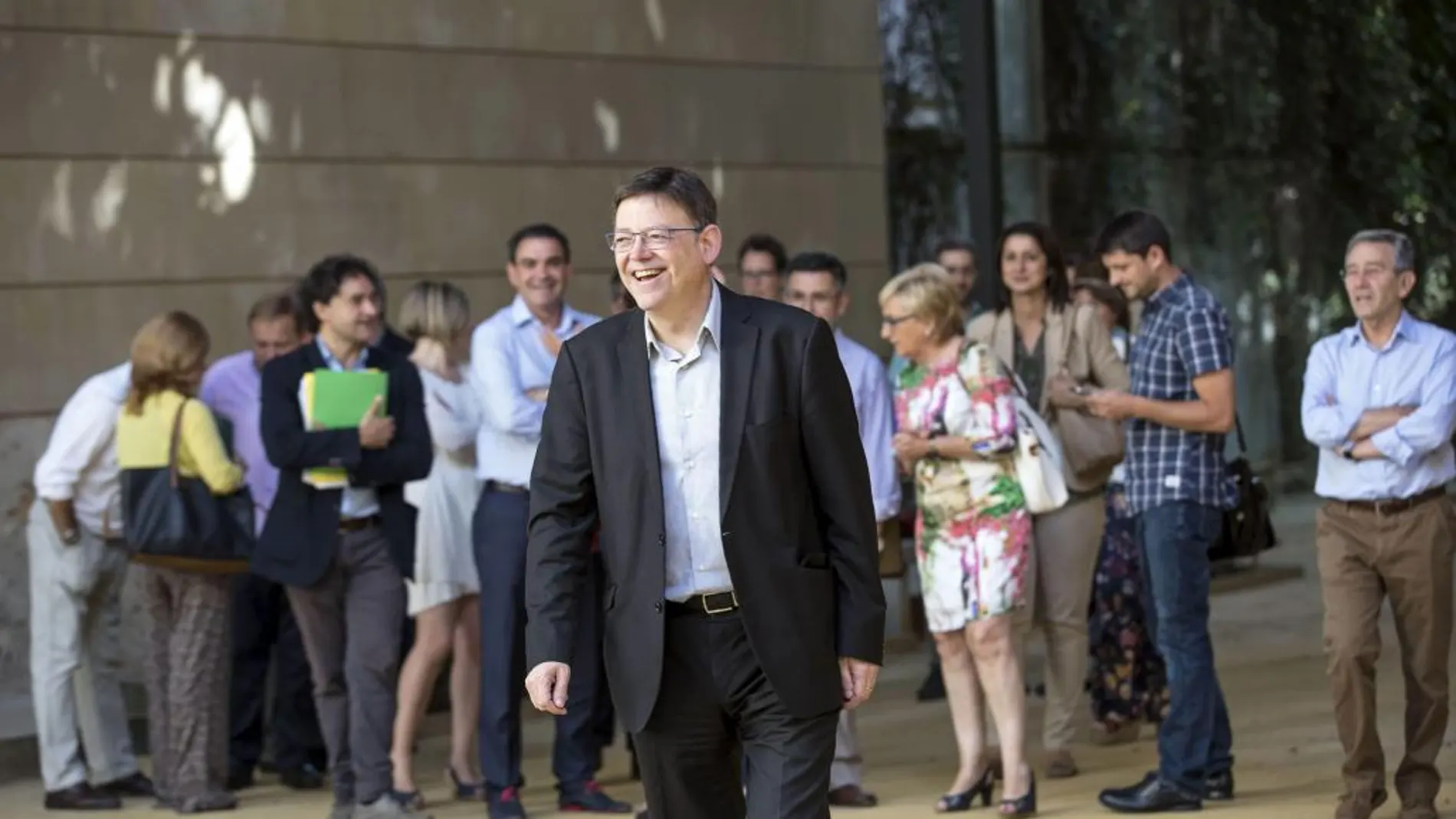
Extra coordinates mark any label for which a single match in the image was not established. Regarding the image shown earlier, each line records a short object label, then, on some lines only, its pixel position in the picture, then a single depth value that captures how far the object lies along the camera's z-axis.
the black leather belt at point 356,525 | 17.69
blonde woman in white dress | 18.97
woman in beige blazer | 18.75
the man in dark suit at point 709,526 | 10.65
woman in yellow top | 18.62
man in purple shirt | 20.20
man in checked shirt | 17.16
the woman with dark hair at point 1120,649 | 20.62
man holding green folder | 17.50
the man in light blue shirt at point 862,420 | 18.16
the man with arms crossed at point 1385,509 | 15.90
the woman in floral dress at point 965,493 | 17.27
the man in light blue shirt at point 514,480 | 18.31
